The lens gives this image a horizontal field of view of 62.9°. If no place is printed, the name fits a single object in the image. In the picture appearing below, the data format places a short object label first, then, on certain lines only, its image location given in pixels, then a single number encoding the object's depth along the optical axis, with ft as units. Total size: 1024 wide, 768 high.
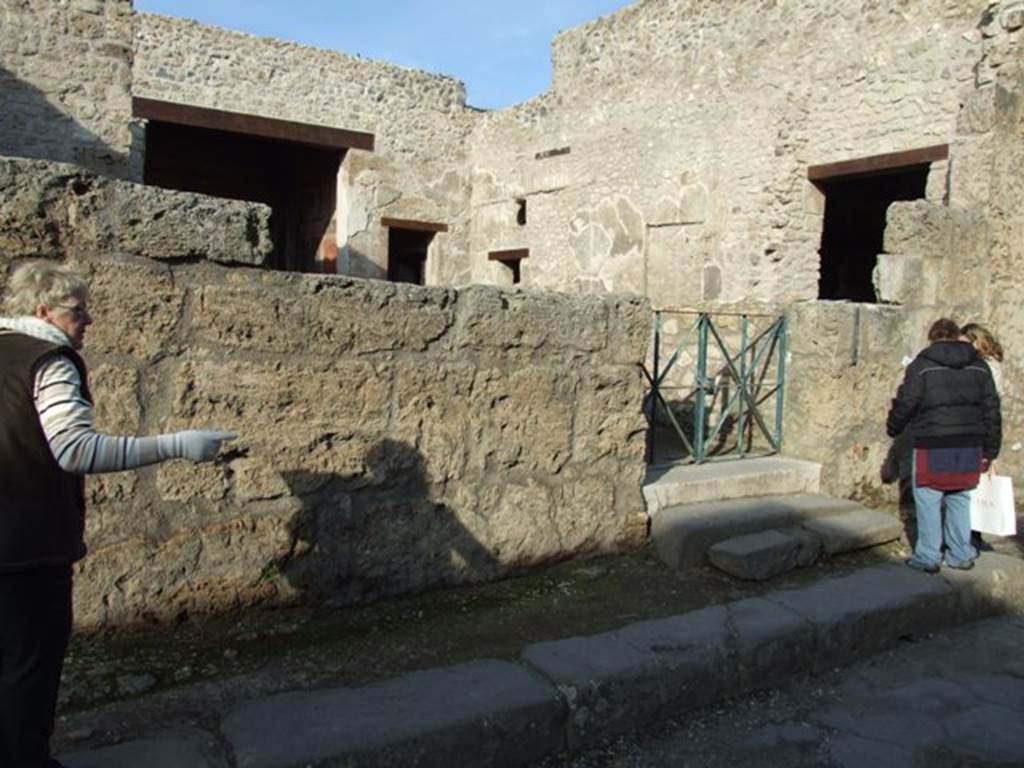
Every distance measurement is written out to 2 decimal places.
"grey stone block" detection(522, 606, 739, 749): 8.50
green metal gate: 14.92
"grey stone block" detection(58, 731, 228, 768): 6.61
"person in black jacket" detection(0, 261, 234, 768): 5.88
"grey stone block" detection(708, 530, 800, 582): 11.96
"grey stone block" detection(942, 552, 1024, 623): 12.33
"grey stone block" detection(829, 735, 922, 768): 8.30
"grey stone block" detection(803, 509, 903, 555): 13.29
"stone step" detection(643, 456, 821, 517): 13.20
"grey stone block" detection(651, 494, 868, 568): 12.34
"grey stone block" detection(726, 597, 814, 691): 9.72
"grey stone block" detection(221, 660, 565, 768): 7.05
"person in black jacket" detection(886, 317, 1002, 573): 13.23
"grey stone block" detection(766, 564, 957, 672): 10.50
